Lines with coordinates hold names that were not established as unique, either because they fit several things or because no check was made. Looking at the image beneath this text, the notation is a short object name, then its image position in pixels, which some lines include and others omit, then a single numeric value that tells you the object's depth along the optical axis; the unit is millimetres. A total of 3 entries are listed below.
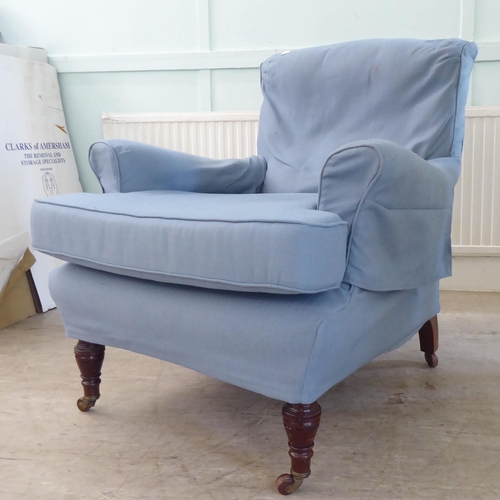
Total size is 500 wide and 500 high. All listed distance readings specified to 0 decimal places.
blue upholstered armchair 865
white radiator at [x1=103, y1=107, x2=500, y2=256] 2156
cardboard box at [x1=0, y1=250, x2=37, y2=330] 1919
